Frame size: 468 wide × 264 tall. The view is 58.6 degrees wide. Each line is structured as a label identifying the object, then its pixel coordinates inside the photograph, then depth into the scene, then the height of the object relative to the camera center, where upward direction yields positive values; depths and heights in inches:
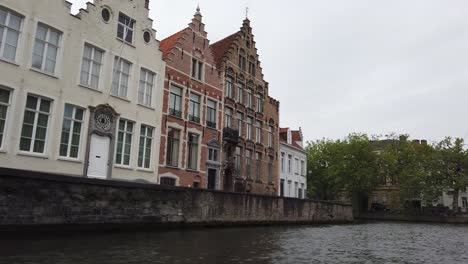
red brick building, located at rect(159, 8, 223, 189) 1053.8 +253.2
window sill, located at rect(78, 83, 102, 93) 823.5 +227.7
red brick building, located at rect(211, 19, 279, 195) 1301.7 +307.8
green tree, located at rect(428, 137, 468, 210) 1963.6 +241.6
